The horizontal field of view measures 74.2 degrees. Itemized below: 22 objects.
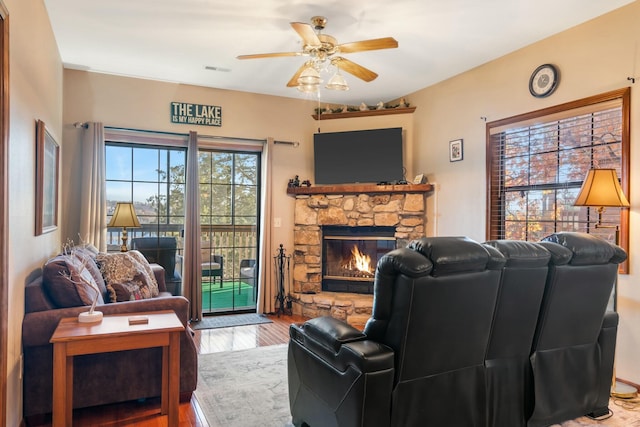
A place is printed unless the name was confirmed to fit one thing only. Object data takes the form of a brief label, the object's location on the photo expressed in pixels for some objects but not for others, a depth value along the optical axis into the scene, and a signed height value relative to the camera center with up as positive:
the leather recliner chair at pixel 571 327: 2.25 -0.61
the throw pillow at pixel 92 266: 3.12 -0.36
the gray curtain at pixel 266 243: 5.44 -0.33
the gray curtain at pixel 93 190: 4.53 +0.30
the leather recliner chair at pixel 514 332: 2.12 -0.60
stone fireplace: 5.26 -0.10
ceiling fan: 3.07 +1.28
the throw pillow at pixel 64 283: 2.61 -0.41
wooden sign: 5.10 +1.27
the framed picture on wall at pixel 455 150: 4.84 +0.77
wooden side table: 2.24 -0.70
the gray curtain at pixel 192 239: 5.00 -0.25
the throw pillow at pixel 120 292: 3.18 -0.57
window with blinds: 3.36 +0.49
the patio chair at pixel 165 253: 5.04 -0.43
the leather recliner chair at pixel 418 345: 1.84 -0.59
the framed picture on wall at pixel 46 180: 2.84 +0.29
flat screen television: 5.42 +0.79
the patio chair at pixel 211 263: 5.36 -0.58
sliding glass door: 5.38 -0.14
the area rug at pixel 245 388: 2.67 -1.26
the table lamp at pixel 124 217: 4.30 +0.00
